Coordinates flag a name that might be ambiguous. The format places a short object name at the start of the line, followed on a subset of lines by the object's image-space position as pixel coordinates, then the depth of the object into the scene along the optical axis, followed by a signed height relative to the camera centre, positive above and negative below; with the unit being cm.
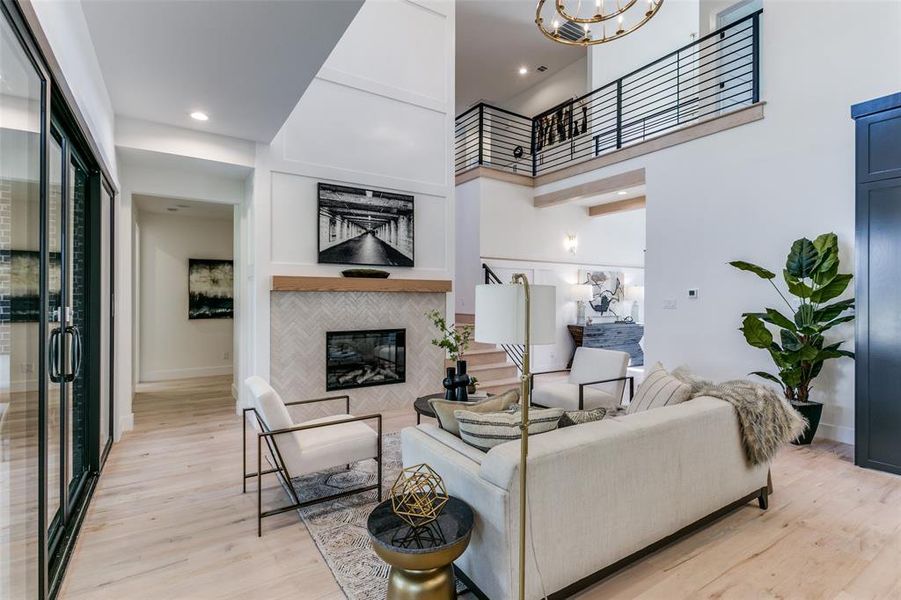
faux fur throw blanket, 253 -67
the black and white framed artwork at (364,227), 484 +80
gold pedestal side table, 159 -90
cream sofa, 174 -82
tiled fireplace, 461 -43
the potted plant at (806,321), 376 -20
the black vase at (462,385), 349 -68
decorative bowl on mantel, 483 +27
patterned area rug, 208 -129
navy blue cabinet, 316 +11
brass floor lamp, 165 -8
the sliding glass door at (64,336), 214 -19
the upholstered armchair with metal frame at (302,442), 256 -88
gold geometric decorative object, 175 -82
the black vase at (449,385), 350 -67
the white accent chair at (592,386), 401 -82
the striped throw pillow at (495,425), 196 -56
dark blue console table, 791 -70
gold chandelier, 705 +455
